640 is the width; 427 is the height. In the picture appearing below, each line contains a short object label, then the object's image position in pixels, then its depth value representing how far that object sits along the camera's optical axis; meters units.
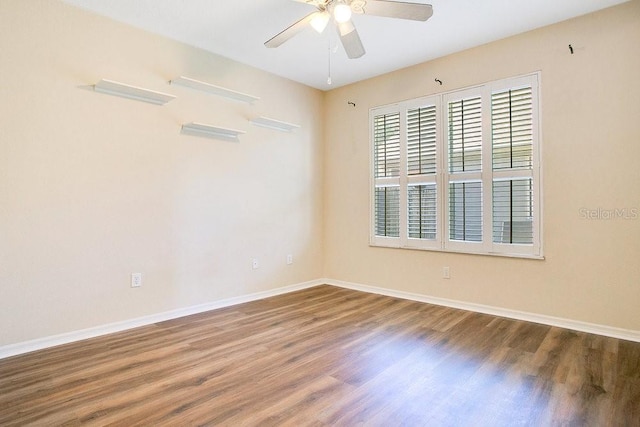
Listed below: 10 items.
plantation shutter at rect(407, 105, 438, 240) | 4.01
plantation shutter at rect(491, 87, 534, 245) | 3.36
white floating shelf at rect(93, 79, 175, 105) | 2.93
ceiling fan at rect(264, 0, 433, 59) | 2.24
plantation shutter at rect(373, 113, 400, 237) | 4.36
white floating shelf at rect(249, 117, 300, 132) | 4.13
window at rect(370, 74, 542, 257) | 3.38
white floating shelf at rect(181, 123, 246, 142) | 3.56
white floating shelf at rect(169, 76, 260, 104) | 3.40
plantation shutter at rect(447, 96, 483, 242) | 3.66
